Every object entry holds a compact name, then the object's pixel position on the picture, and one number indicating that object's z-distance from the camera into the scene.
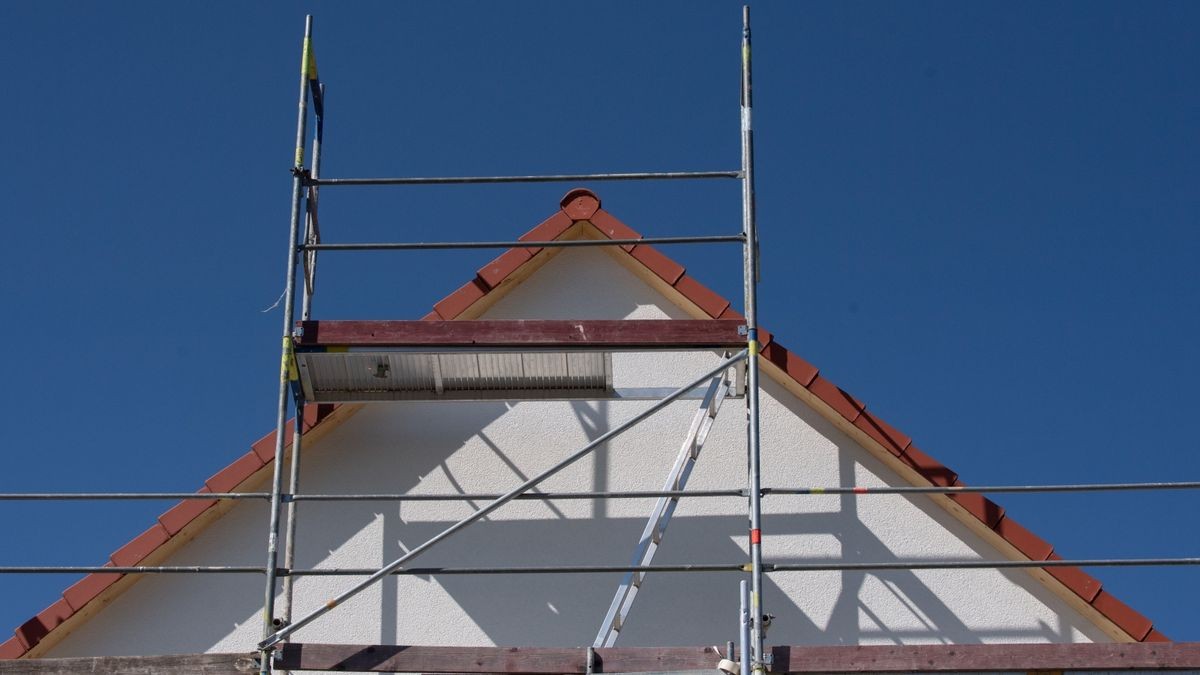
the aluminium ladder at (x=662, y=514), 8.10
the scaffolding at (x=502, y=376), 7.33
